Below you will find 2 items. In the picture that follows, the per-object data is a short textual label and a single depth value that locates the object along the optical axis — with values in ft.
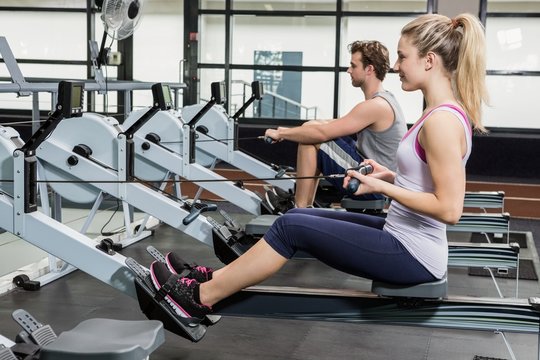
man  12.76
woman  7.13
